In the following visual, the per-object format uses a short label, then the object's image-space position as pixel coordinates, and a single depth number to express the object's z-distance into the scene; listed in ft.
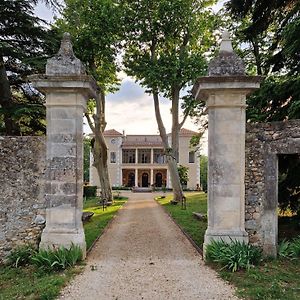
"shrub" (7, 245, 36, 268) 23.35
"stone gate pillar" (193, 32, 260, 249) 23.59
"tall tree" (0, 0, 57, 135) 37.65
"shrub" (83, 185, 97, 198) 93.06
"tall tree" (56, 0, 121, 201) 58.34
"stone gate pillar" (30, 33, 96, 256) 23.47
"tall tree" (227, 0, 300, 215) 28.02
